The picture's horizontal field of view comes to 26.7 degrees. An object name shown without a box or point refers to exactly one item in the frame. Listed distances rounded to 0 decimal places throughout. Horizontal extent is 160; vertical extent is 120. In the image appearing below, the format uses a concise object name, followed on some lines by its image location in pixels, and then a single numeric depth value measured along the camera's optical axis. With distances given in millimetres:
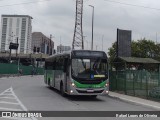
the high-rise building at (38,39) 136625
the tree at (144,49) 78875
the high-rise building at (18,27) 109938
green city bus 19469
